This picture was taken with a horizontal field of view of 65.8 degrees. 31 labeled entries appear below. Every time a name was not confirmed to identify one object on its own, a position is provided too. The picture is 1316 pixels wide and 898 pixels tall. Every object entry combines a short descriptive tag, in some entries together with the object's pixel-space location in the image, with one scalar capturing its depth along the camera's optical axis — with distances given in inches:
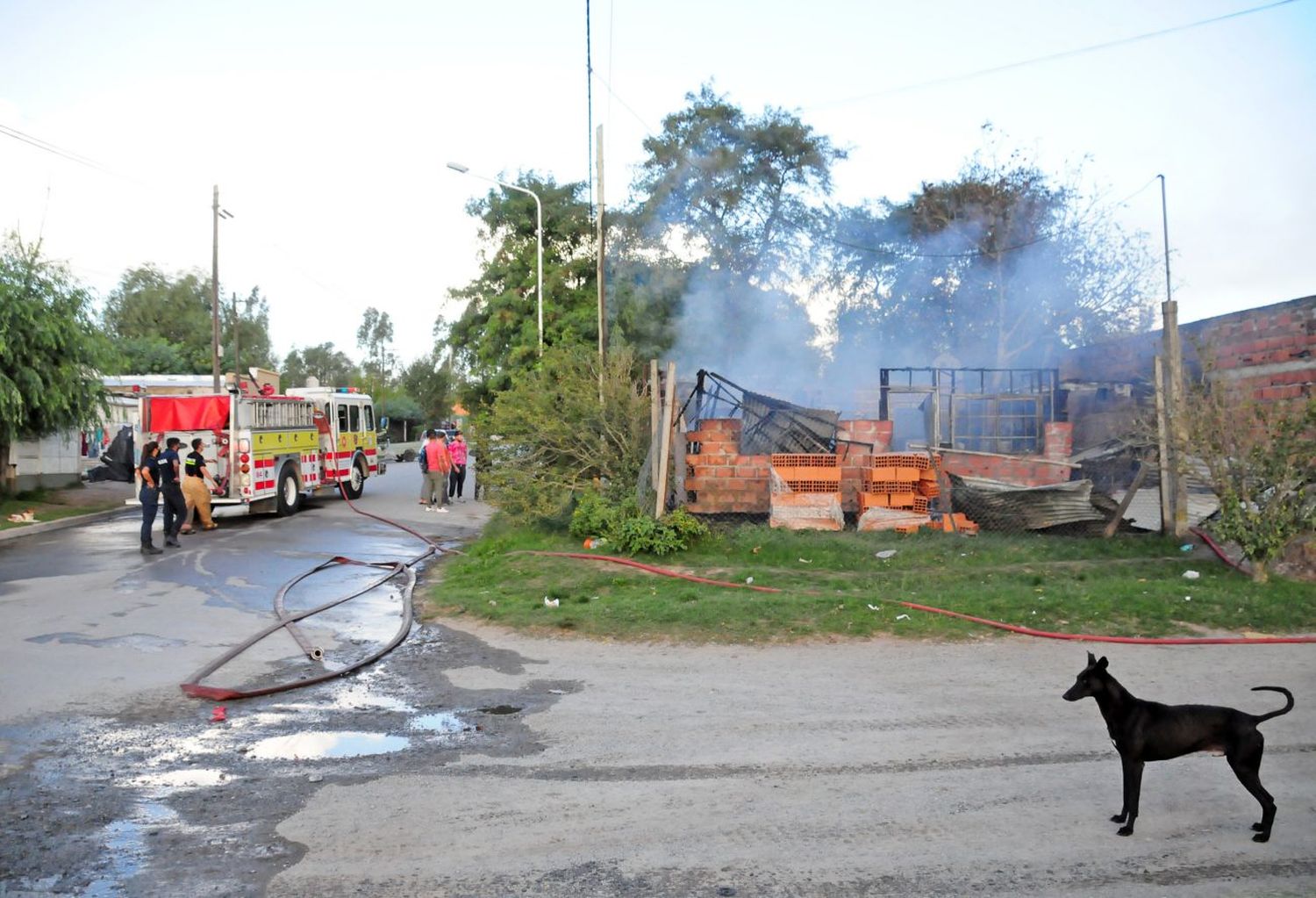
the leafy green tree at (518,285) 1240.8
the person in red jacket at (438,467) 856.3
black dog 170.9
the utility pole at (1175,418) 402.9
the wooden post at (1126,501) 441.7
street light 1042.8
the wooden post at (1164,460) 431.2
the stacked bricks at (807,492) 500.4
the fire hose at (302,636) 279.6
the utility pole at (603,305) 752.3
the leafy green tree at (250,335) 2377.0
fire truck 738.2
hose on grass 321.1
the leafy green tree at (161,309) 2237.9
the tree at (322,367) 3080.7
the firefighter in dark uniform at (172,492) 597.0
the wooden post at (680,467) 518.0
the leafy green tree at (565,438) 541.3
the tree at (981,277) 1149.1
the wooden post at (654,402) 496.4
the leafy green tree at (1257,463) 373.4
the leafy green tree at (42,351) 796.0
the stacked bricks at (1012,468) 530.6
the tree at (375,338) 3511.3
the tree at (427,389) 2770.7
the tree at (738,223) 1213.7
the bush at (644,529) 474.6
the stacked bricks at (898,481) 503.2
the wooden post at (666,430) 467.5
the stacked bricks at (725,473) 515.5
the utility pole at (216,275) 1296.8
